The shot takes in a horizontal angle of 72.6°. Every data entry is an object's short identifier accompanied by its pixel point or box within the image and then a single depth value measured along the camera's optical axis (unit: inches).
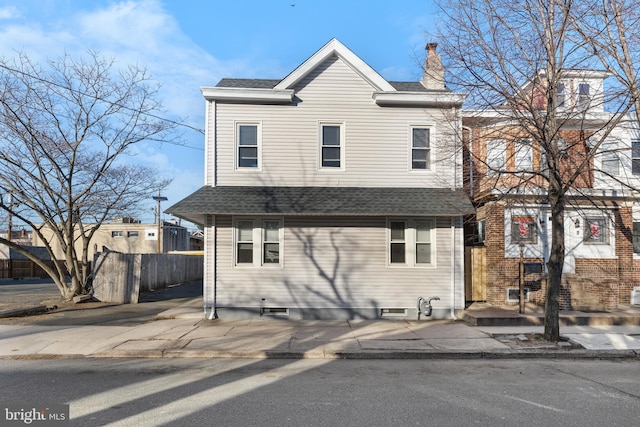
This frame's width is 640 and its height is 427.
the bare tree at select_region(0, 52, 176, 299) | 568.7
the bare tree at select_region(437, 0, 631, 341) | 358.9
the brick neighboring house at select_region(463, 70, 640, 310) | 509.7
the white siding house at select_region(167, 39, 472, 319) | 477.4
